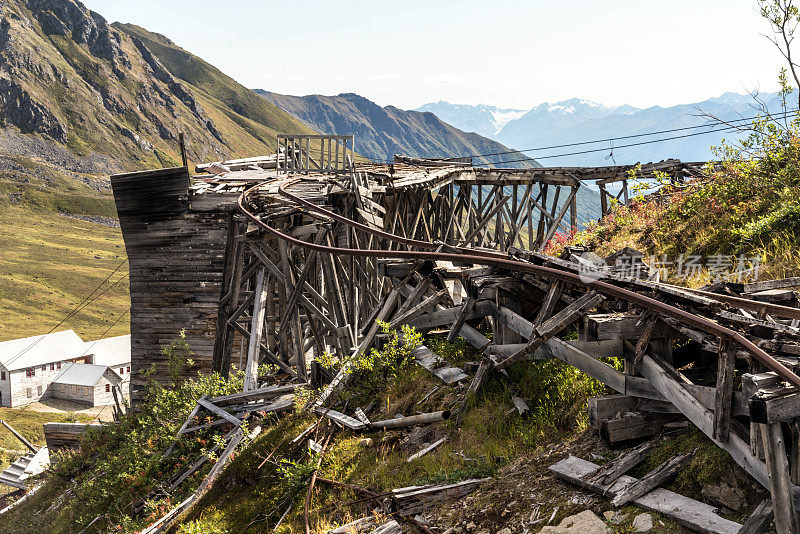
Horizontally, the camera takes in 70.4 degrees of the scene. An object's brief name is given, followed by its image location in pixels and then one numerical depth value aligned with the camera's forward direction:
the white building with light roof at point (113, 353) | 62.75
